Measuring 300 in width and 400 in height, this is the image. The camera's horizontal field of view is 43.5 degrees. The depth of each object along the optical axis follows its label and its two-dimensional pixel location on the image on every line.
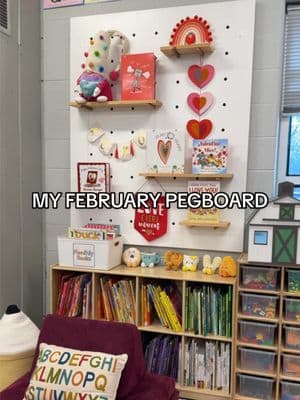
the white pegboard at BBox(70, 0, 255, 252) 2.12
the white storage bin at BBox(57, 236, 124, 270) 2.15
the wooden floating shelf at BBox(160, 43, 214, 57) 2.06
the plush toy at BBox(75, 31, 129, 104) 2.20
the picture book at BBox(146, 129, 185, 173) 2.15
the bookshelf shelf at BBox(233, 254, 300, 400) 1.86
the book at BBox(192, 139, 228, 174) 2.09
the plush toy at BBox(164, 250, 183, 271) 2.19
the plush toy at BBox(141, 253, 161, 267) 2.25
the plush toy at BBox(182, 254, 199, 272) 2.18
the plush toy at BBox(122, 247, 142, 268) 2.26
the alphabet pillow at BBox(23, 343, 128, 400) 1.39
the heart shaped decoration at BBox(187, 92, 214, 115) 2.18
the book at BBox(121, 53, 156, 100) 2.17
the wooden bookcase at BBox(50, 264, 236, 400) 1.99
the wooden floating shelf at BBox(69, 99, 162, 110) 2.17
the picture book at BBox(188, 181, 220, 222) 2.16
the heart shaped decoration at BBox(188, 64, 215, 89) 2.16
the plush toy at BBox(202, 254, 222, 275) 2.12
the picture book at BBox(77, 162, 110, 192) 2.32
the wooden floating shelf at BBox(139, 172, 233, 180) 2.09
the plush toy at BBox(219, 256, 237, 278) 2.05
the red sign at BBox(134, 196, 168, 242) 2.29
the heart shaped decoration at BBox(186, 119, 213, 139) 2.19
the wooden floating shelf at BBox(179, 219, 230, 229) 2.12
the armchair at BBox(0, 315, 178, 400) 1.49
